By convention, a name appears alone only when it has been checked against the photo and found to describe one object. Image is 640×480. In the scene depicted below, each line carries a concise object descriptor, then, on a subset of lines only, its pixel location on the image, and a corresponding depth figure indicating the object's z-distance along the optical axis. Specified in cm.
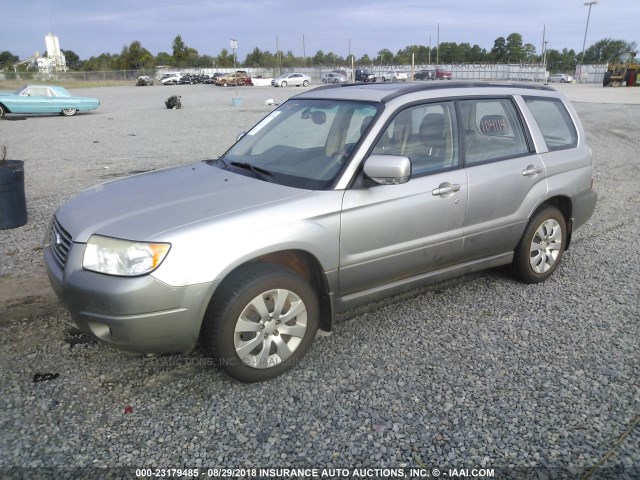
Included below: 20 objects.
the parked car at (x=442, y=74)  5089
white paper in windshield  454
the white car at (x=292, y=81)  5106
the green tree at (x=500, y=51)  10400
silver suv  296
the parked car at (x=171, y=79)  5844
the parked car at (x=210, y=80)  5862
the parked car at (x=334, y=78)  5009
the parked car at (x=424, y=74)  5138
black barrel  625
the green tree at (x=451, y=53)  10325
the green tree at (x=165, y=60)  8801
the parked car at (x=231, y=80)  5372
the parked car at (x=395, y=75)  5189
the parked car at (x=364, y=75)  4788
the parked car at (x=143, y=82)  5609
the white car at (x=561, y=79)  6361
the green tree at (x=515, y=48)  10162
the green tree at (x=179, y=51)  8838
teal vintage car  2028
